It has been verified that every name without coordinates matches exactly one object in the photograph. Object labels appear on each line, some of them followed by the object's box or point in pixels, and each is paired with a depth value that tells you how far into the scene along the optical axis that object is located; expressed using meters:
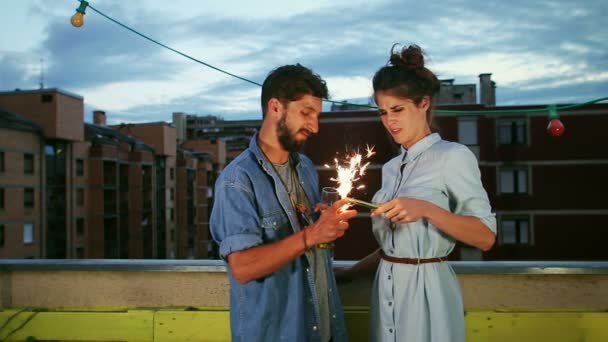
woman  2.13
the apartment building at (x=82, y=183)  36.94
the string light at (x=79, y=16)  4.36
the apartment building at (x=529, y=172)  33.69
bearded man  2.18
